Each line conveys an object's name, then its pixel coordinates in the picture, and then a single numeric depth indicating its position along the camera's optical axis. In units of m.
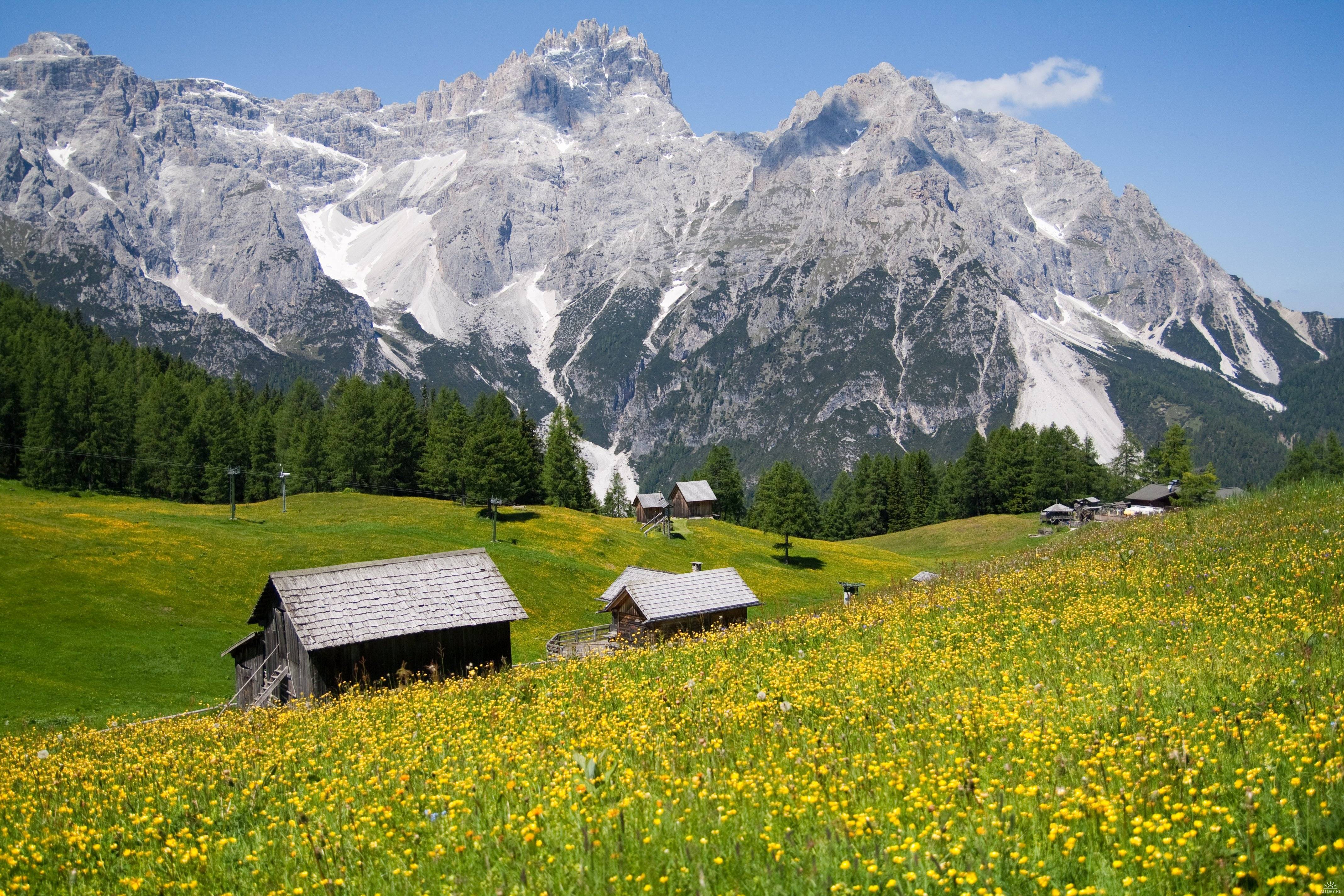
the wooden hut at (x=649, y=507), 111.19
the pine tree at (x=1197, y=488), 92.75
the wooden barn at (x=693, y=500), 116.56
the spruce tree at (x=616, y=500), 143.50
